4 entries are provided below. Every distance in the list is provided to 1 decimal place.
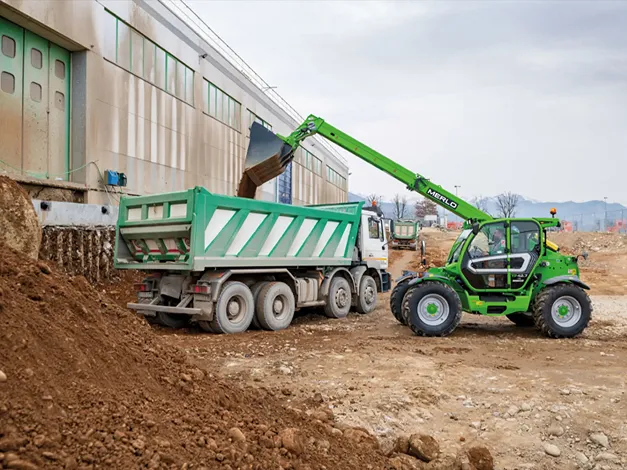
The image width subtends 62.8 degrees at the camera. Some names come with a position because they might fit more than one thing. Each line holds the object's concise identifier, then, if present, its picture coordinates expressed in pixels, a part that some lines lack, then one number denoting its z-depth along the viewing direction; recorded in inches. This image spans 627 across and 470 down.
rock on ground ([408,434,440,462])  157.1
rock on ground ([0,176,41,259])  245.8
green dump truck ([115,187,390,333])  351.6
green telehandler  362.3
